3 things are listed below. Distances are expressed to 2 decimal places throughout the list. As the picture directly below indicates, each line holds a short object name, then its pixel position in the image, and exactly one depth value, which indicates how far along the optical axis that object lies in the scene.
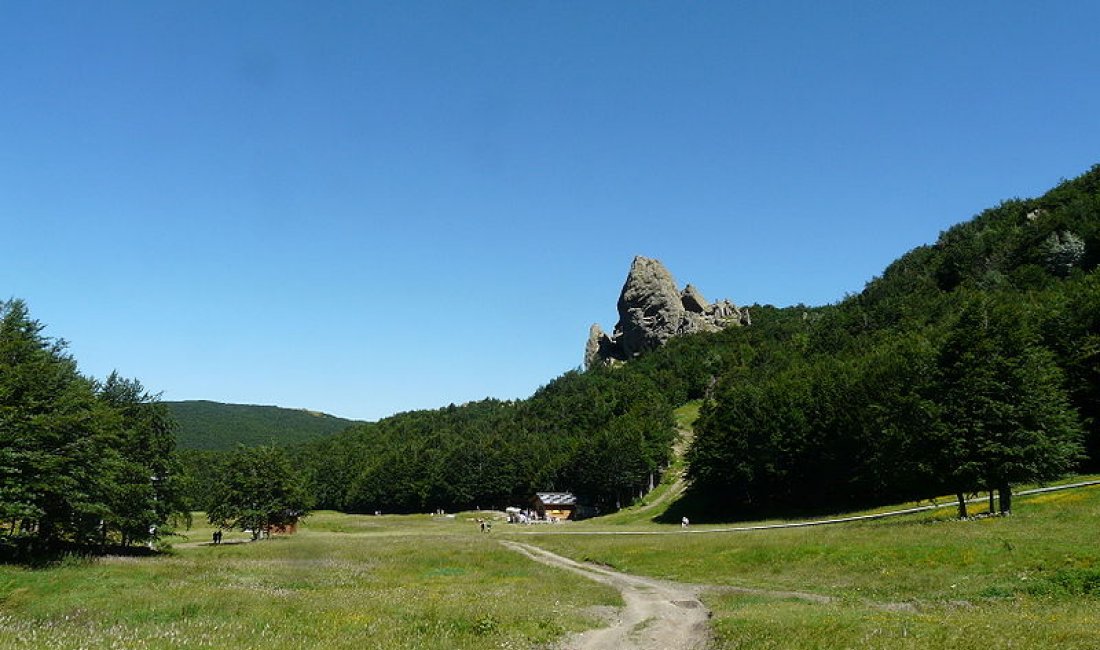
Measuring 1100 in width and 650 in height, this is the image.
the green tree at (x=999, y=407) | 45.44
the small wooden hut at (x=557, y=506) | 137.38
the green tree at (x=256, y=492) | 78.50
